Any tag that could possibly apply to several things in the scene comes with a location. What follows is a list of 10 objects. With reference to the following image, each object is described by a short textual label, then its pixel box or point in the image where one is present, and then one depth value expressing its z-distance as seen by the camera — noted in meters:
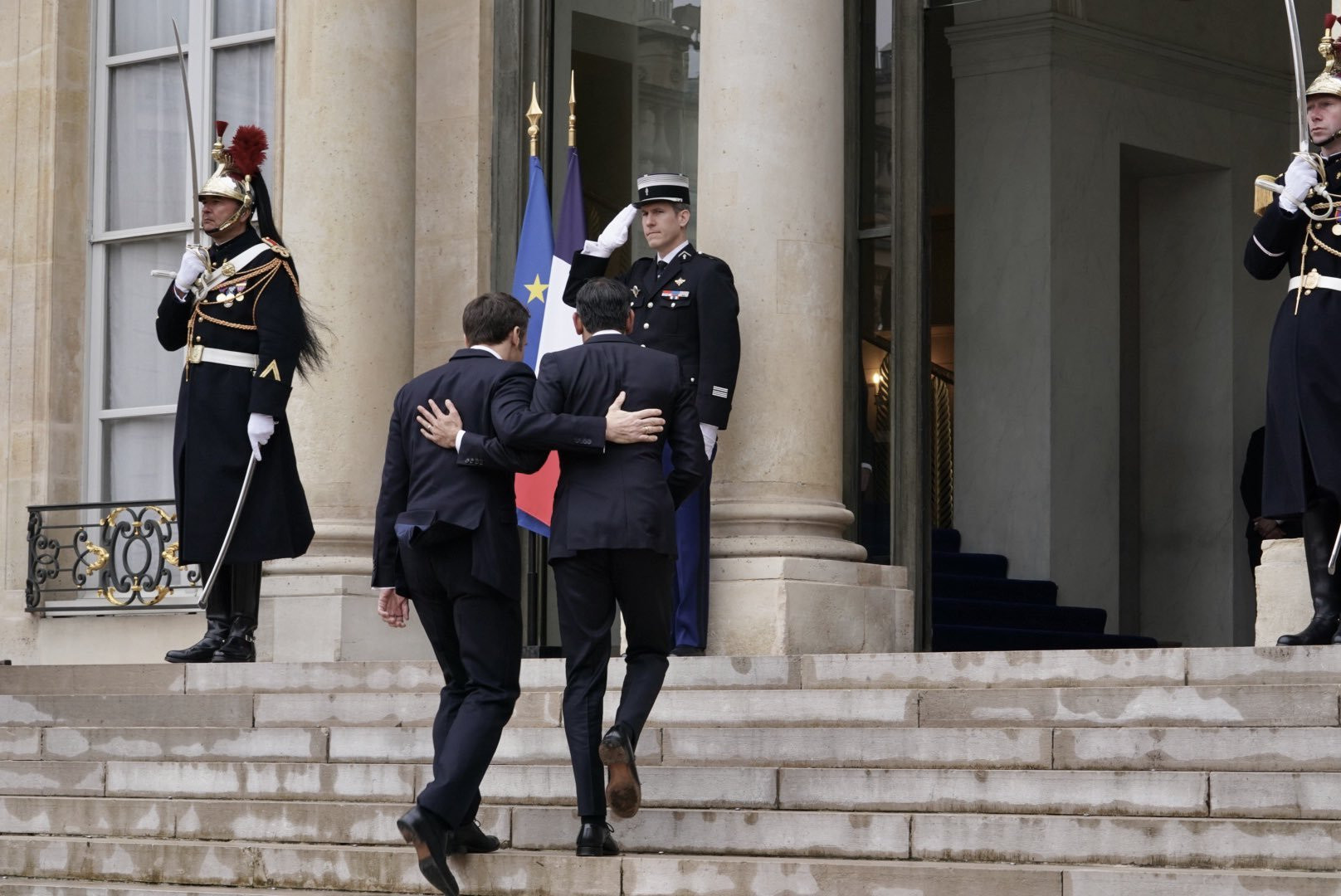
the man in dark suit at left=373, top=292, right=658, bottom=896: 11.90
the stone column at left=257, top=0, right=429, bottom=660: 18.93
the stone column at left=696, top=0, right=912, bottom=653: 16.78
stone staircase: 11.34
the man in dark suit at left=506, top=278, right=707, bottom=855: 11.97
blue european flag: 18.47
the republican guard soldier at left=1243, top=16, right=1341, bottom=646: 13.60
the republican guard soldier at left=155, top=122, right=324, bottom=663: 16.80
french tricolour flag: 17.87
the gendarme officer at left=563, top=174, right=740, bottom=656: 16.17
